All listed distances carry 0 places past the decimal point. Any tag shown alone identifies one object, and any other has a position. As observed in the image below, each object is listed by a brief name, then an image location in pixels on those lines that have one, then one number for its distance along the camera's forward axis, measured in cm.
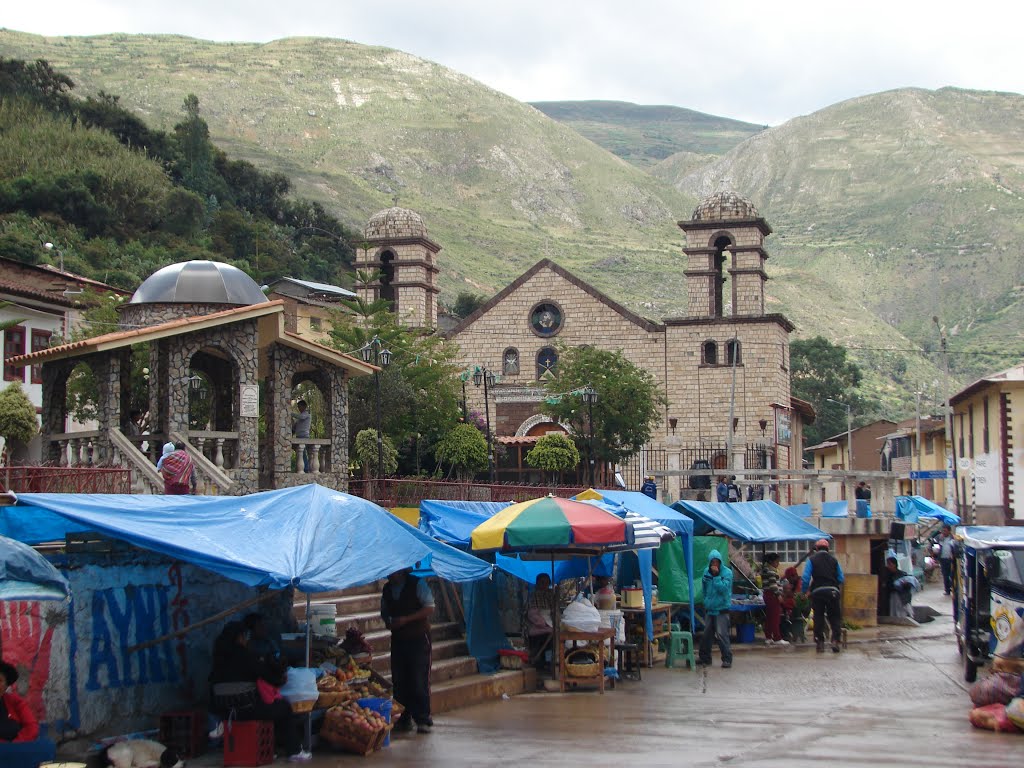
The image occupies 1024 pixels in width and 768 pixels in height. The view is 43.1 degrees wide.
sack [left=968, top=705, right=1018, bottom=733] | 1149
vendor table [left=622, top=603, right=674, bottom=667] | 1694
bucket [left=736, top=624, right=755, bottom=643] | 2048
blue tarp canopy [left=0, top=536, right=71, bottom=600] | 809
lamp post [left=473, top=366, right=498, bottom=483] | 3669
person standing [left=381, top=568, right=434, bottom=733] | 1131
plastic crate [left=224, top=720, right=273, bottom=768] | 968
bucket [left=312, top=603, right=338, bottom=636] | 1148
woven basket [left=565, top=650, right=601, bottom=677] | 1422
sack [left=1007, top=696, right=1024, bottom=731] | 1130
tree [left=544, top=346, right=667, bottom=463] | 4072
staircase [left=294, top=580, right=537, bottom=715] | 1288
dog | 921
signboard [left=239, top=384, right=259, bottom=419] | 1795
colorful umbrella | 1341
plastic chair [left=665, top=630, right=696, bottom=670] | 1711
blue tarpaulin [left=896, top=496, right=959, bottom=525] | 3209
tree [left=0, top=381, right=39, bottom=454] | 2922
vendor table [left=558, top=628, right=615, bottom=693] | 1423
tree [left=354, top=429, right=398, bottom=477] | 3053
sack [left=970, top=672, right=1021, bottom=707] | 1196
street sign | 4150
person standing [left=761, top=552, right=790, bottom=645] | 2014
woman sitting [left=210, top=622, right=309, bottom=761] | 986
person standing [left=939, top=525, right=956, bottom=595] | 3047
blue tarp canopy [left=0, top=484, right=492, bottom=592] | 934
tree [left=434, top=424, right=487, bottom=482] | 3600
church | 4650
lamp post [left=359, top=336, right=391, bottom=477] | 3217
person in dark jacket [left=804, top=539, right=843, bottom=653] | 1856
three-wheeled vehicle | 1259
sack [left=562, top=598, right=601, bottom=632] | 1451
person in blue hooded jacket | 1728
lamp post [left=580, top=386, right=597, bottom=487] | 3600
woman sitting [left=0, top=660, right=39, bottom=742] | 810
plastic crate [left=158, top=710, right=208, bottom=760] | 987
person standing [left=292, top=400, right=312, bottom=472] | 2003
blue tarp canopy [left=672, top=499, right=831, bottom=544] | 2058
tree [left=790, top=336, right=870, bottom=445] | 8281
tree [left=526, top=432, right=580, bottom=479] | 3859
